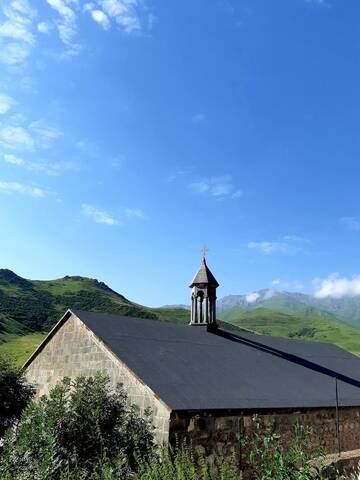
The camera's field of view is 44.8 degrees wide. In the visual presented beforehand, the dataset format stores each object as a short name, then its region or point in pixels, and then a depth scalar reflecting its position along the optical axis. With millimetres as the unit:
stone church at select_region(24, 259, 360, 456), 12305
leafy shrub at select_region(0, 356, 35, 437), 14883
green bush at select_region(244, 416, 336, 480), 6512
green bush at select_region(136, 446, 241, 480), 8102
